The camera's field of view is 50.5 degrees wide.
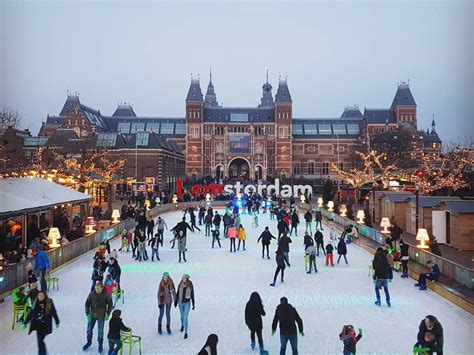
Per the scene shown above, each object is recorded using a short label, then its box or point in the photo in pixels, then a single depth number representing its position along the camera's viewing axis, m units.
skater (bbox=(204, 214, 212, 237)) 20.00
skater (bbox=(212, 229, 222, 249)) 17.17
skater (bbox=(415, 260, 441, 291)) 11.05
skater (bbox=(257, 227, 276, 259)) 14.24
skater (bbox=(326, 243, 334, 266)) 13.76
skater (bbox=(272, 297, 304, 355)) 6.73
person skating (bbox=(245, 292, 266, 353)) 7.23
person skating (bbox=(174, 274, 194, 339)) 7.85
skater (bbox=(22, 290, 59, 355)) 6.63
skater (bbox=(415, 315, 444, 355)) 5.92
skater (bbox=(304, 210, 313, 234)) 20.33
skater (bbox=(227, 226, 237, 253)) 16.30
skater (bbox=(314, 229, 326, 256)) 14.77
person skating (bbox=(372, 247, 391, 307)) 9.52
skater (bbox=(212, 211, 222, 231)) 17.48
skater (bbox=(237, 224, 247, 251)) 16.52
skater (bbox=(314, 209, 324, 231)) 21.19
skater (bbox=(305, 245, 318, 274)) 12.75
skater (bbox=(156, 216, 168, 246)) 16.05
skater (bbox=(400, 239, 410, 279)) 12.39
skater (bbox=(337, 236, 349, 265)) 13.94
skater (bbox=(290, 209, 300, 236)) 20.42
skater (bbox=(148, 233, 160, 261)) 14.16
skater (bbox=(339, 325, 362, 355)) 6.16
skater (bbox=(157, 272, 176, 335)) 7.97
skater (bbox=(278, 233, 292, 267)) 11.74
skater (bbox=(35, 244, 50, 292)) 10.18
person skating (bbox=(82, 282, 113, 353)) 7.19
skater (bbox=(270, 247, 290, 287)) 11.19
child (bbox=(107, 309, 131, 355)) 6.56
